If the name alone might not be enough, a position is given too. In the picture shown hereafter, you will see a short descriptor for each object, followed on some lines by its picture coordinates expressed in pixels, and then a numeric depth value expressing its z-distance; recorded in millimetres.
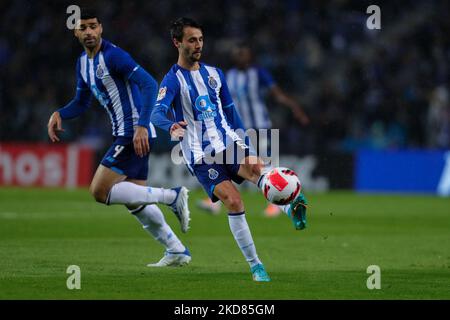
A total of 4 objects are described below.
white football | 15523
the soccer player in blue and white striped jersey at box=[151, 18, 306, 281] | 16111
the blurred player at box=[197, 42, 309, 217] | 31281
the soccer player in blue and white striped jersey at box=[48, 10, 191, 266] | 17859
